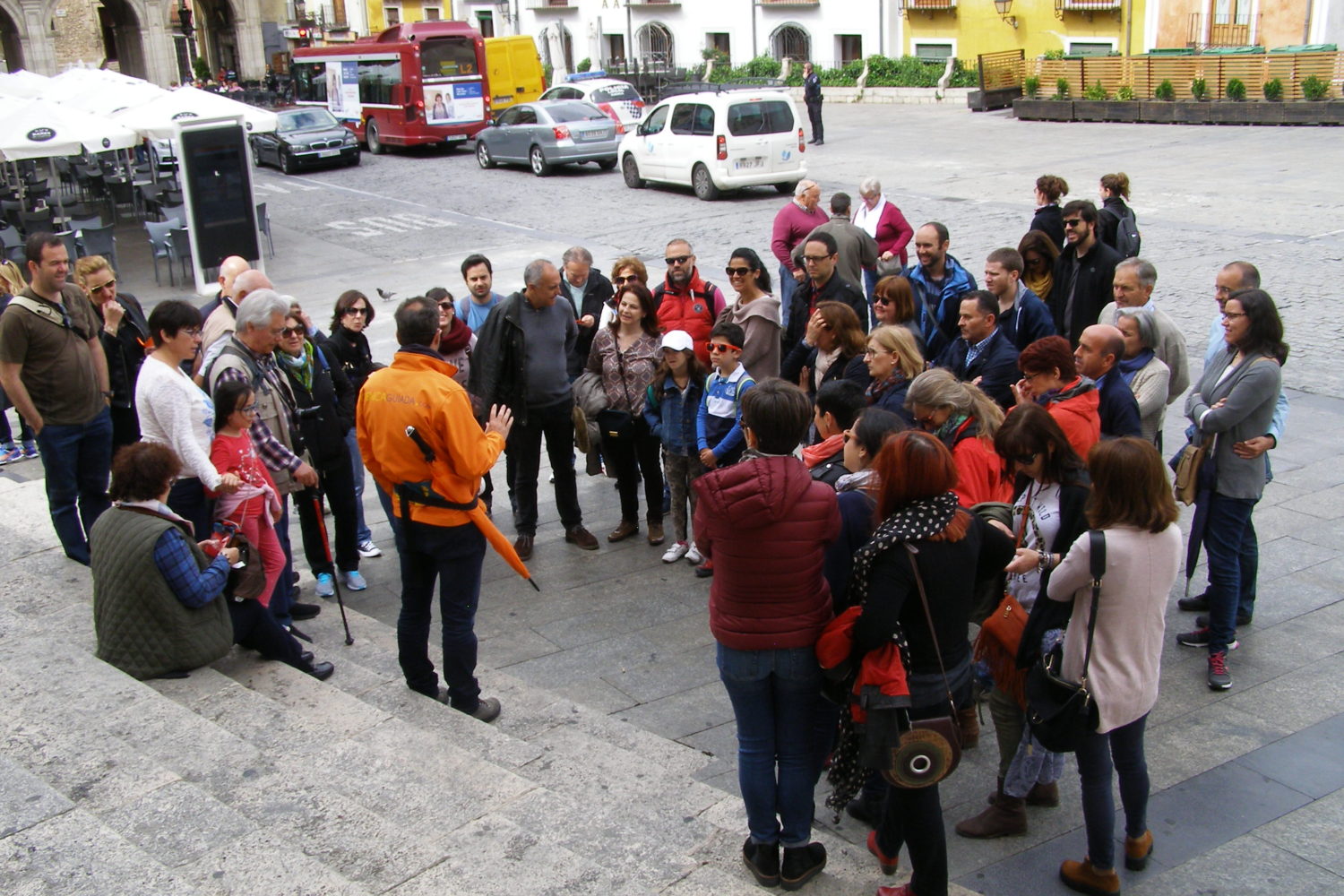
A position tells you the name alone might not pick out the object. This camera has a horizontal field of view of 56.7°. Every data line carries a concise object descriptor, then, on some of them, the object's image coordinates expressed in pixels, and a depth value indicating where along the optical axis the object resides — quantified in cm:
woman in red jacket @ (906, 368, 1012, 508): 492
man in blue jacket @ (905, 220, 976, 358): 755
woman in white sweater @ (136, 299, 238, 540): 560
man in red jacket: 761
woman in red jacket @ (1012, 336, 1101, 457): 505
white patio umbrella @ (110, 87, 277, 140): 1614
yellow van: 3145
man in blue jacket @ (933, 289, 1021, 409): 611
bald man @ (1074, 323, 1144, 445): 538
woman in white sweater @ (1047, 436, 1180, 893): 388
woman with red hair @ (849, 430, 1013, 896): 362
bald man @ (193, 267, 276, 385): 665
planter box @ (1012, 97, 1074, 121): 2905
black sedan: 2672
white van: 1997
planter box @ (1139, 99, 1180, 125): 2734
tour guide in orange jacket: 486
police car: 2871
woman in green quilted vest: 480
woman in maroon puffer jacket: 371
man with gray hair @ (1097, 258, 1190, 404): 628
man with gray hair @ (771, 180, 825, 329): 1088
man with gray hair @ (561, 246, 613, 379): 803
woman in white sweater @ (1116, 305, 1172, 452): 596
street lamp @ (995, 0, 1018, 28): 3425
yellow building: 3247
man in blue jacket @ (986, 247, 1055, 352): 682
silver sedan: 2378
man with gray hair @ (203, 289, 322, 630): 602
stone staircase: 359
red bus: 2844
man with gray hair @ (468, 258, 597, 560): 713
